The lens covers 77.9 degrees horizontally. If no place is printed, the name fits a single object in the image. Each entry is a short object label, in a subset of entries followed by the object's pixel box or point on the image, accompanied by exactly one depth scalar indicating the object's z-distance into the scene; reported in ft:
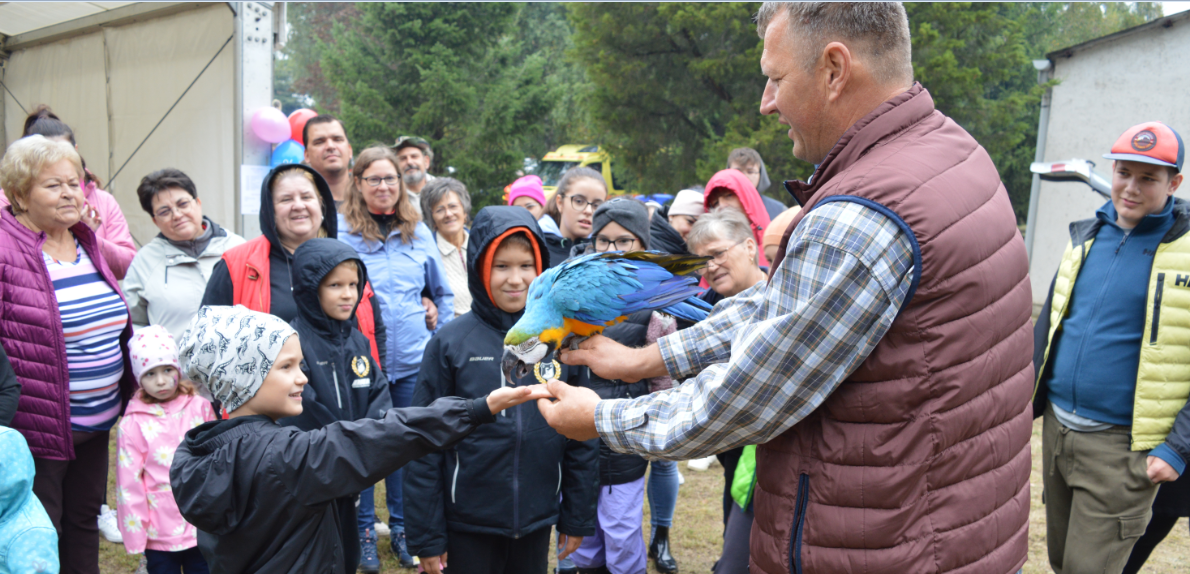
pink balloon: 20.12
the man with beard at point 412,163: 22.56
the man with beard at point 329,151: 16.57
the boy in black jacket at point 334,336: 10.44
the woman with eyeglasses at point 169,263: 13.46
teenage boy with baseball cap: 10.54
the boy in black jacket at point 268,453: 6.89
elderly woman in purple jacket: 10.73
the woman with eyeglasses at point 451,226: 18.43
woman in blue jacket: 14.85
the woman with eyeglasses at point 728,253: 12.14
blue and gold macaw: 7.30
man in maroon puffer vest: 5.06
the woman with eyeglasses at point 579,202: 16.19
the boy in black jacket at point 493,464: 9.53
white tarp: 20.83
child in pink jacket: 11.68
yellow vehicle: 51.52
